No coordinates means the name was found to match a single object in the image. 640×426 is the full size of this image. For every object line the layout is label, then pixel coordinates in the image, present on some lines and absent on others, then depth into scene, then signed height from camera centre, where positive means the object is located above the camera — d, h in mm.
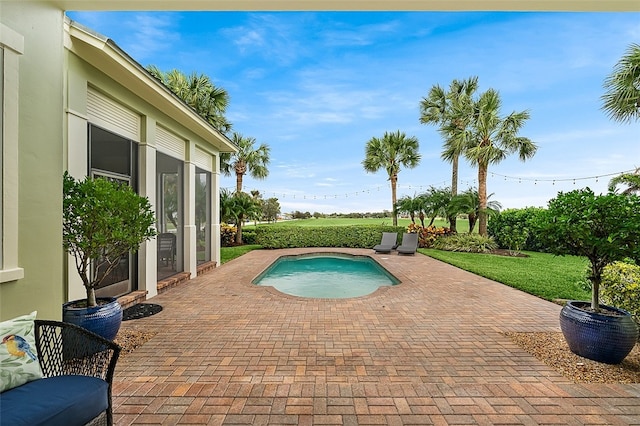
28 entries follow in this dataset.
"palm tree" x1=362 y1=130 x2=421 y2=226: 17812 +3848
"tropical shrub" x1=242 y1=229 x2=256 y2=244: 17078 -1033
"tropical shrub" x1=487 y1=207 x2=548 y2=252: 14445 -529
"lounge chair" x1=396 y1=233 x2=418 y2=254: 13211 -1192
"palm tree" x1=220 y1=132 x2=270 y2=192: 20052 +3928
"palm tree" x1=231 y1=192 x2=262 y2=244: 16062 +552
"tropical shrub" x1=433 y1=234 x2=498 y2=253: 13922 -1226
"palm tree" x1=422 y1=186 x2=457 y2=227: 15477 +806
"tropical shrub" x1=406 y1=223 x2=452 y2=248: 15430 -786
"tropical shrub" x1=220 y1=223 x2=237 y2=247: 16516 -865
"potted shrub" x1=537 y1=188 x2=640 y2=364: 3236 -318
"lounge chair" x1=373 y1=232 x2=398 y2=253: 13836 -1196
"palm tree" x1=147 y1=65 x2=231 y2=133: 14984 +6526
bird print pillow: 1938 -898
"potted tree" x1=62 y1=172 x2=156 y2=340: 3379 -96
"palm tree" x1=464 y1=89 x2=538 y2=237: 13648 +3645
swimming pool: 8484 -1957
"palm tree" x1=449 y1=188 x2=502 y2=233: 14633 +601
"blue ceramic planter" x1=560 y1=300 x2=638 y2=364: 3248 -1295
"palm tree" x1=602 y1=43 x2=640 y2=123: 6855 +3055
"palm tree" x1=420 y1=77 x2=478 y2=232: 15438 +5793
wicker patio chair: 2283 -1013
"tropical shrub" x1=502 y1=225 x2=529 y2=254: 13852 -972
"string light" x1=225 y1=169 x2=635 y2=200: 15853 +2104
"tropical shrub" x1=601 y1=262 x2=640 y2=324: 3820 -938
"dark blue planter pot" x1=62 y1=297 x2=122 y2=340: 3342 -1090
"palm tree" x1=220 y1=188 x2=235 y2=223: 15906 +608
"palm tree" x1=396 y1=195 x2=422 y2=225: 16094 +691
